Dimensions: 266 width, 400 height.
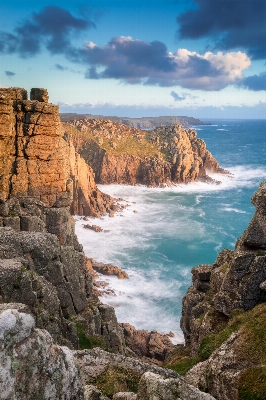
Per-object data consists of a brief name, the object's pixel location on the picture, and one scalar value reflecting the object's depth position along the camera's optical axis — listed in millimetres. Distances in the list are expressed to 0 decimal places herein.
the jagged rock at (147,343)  34128
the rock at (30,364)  7602
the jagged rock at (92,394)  11005
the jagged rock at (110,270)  53353
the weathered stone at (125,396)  11586
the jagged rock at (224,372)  11611
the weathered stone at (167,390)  9867
